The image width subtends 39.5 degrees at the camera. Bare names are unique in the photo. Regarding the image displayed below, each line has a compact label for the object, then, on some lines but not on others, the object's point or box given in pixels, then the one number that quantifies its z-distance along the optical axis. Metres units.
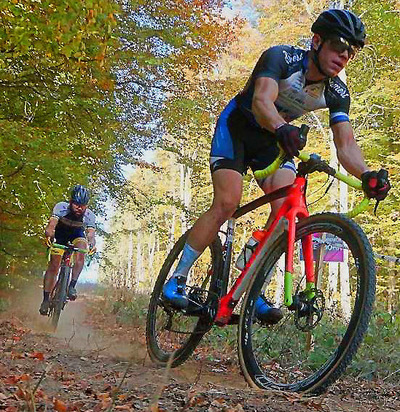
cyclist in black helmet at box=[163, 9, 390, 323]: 3.34
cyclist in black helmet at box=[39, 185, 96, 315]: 7.86
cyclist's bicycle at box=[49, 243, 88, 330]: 7.84
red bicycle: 2.92
